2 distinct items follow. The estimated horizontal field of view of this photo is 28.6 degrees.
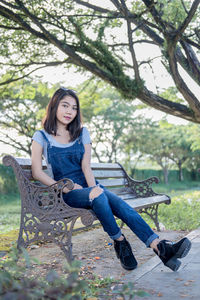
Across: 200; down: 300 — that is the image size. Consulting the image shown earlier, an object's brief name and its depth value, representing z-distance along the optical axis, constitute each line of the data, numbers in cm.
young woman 361
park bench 375
